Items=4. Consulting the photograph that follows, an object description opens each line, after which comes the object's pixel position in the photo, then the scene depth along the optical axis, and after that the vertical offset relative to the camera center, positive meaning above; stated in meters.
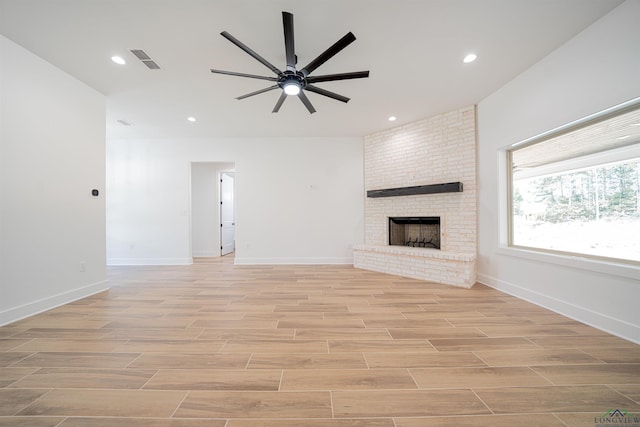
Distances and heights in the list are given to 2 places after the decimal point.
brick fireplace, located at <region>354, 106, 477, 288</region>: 3.79 +0.32
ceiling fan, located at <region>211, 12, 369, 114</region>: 1.84 +1.40
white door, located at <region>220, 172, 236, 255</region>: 6.75 +0.03
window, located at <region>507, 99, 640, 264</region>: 2.11 +0.26
